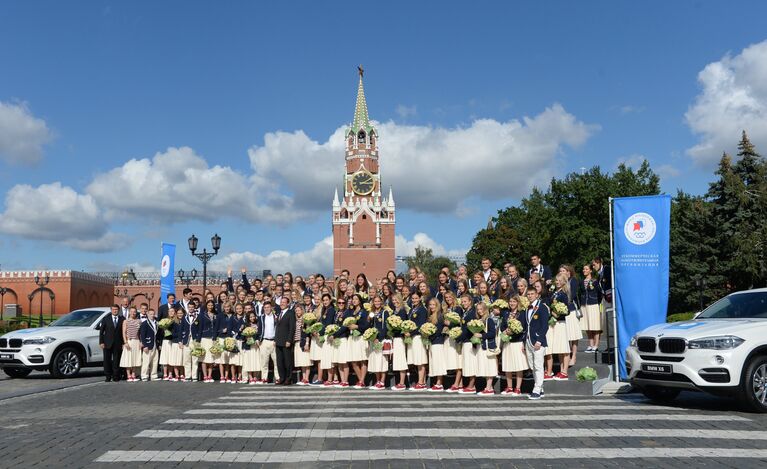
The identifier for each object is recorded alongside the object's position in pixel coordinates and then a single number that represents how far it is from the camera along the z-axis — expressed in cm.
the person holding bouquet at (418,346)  1384
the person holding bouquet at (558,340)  1310
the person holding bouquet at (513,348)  1253
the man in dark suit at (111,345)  1644
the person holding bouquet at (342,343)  1465
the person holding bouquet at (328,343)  1489
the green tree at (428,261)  10931
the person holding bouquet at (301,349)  1526
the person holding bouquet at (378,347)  1419
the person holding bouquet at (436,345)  1354
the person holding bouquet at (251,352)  1566
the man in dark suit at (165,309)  1736
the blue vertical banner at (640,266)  1245
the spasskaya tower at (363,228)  10338
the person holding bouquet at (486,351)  1288
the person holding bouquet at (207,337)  1641
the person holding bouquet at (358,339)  1452
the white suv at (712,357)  948
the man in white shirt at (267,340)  1565
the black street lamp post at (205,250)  2895
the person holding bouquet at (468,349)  1311
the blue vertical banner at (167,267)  2284
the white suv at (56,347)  1694
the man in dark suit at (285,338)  1512
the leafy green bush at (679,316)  3757
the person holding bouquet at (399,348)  1398
